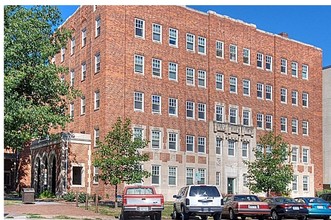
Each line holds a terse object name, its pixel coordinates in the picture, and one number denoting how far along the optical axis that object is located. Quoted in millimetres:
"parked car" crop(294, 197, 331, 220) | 31469
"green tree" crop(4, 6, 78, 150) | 34562
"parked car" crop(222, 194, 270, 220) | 29652
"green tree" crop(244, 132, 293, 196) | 44281
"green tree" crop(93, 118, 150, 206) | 36656
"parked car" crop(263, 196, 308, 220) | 30062
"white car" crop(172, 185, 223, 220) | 26000
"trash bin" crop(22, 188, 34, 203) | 36344
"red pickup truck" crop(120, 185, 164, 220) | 26438
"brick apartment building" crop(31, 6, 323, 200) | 47125
